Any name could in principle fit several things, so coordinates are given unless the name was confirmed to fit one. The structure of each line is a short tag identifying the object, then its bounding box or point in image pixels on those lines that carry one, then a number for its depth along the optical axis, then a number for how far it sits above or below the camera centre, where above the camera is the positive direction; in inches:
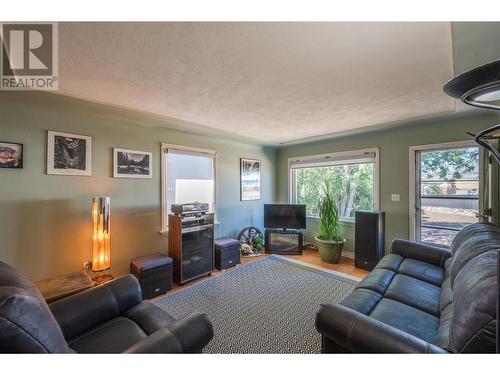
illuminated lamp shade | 91.7 -19.2
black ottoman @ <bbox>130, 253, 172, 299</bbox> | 98.0 -39.8
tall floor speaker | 128.1 -30.2
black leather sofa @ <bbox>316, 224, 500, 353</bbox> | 34.4 -28.8
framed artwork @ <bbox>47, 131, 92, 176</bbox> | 90.7 +16.8
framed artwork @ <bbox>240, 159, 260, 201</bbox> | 170.7 +9.7
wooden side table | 70.9 -34.7
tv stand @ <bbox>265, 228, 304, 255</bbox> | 164.7 -40.3
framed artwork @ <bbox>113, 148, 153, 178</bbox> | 109.2 +15.1
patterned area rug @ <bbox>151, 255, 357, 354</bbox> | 69.7 -49.7
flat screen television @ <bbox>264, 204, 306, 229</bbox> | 165.8 -20.1
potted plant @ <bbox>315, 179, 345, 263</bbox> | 143.3 -30.1
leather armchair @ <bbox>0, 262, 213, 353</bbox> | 29.8 -28.3
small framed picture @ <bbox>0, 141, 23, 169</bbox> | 80.3 +14.3
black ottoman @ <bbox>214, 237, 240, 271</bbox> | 130.8 -39.7
